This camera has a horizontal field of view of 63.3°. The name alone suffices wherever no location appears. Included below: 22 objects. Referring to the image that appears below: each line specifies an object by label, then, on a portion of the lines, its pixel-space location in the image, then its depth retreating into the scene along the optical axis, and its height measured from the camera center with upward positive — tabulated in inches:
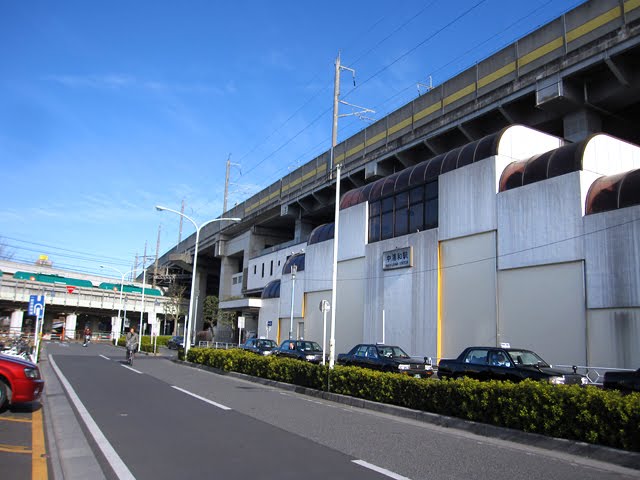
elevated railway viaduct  949.8 +493.0
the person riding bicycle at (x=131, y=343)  1018.1 -50.5
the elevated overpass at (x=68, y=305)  2479.1 +57.1
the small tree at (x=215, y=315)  2272.3 +24.7
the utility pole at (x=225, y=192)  2856.8 +698.1
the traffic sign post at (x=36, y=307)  797.1 +10.5
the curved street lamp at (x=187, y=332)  1146.1 -29.8
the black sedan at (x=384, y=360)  680.4 -47.4
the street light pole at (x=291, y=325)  1323.8 -6.6
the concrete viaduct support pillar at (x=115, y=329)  2500.0 -61.7
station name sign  1023.0 +135.6
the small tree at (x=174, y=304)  2844.5 +79.5
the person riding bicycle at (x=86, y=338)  1916.5 -81.5
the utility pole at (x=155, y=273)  3543.3 +308.6
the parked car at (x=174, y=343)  2114.8 -97.7
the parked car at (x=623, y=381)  478.6 -43.8
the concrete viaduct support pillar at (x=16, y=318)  2596.0 -23.6
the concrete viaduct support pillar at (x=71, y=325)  2741.6 -53.5
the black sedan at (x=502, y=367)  521.0 -40.3
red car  384.8 -51.0
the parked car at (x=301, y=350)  924.8 -50.7
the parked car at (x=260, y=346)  1099.2 -53.7
